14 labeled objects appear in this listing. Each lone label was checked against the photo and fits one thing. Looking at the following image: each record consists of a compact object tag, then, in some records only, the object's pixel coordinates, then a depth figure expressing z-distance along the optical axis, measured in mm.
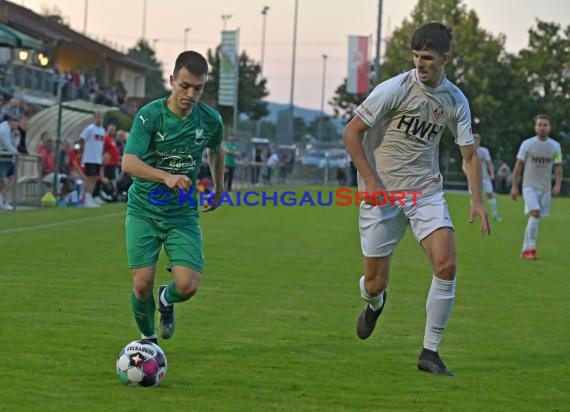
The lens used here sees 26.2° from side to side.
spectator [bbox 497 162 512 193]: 61816
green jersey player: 8039
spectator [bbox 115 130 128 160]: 31822
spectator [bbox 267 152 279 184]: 60288
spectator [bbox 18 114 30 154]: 27078
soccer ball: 7359
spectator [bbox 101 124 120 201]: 29797
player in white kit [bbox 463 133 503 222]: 30359
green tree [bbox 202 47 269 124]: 96812
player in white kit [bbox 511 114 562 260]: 18969
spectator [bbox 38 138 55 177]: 28125
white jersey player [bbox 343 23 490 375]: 8289
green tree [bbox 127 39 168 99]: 115812
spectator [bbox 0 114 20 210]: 24922
